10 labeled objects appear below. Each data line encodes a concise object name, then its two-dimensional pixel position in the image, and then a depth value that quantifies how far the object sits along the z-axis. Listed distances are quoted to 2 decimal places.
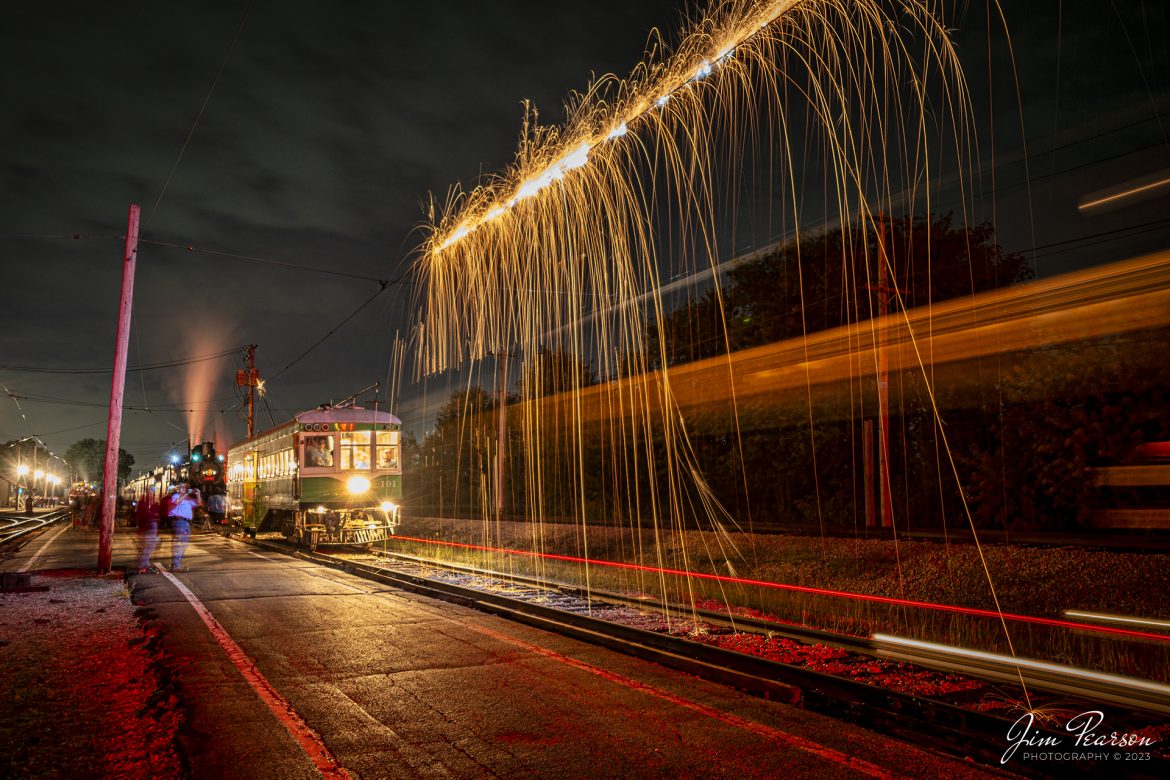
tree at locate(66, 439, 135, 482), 156.12
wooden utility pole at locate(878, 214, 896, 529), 15.74
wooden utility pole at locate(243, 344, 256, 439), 45.34
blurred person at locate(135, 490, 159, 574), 20.91
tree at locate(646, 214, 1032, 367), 19.72
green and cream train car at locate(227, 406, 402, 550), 21.41
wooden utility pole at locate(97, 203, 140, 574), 15.57
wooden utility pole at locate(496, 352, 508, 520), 29.64
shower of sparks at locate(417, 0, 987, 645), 9.14
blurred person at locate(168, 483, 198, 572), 17.12
